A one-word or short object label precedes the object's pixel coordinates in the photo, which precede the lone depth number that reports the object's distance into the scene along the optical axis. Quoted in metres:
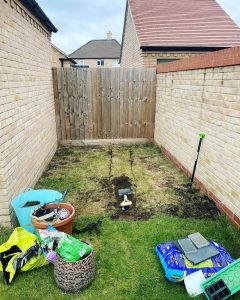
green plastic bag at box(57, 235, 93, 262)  2.70
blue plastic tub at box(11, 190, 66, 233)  3.50
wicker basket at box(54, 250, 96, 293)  2.66
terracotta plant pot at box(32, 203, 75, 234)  3.18
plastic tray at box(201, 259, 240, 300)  2.55
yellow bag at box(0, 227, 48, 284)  2.86
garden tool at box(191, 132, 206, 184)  4.79
